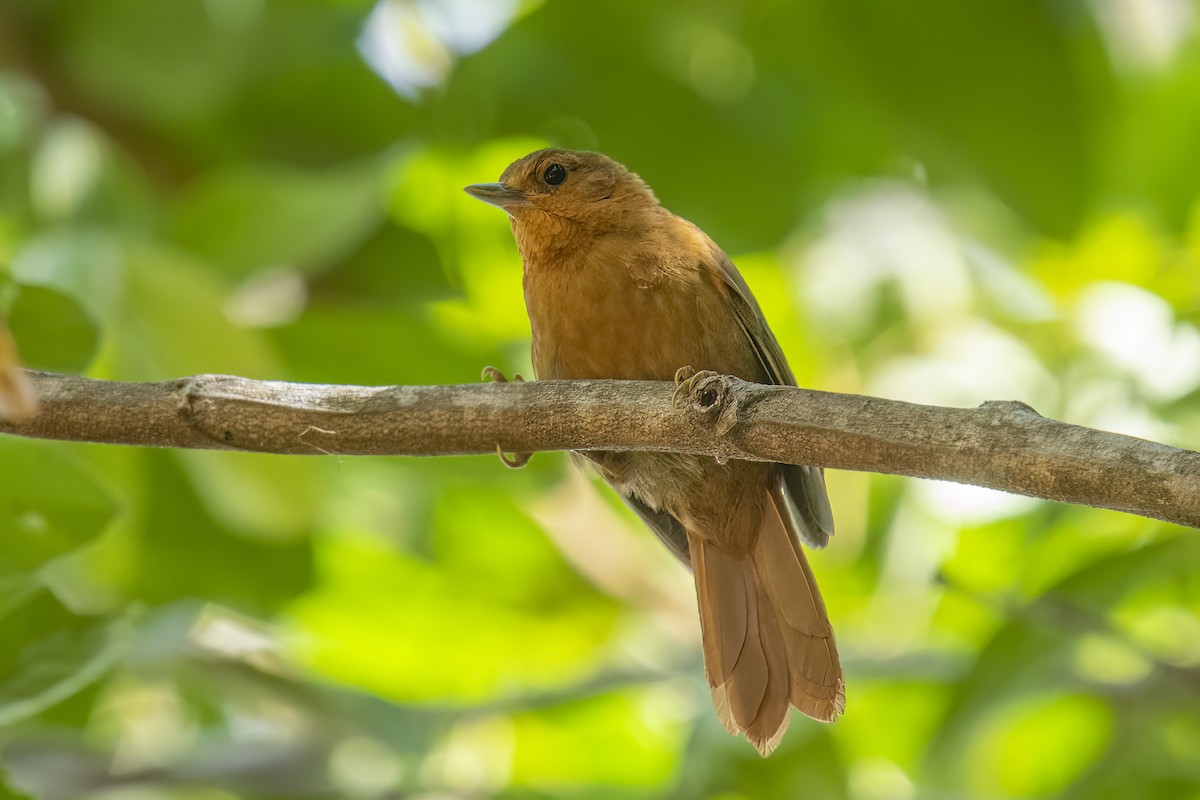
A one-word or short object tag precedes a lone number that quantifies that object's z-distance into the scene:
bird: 6.04
